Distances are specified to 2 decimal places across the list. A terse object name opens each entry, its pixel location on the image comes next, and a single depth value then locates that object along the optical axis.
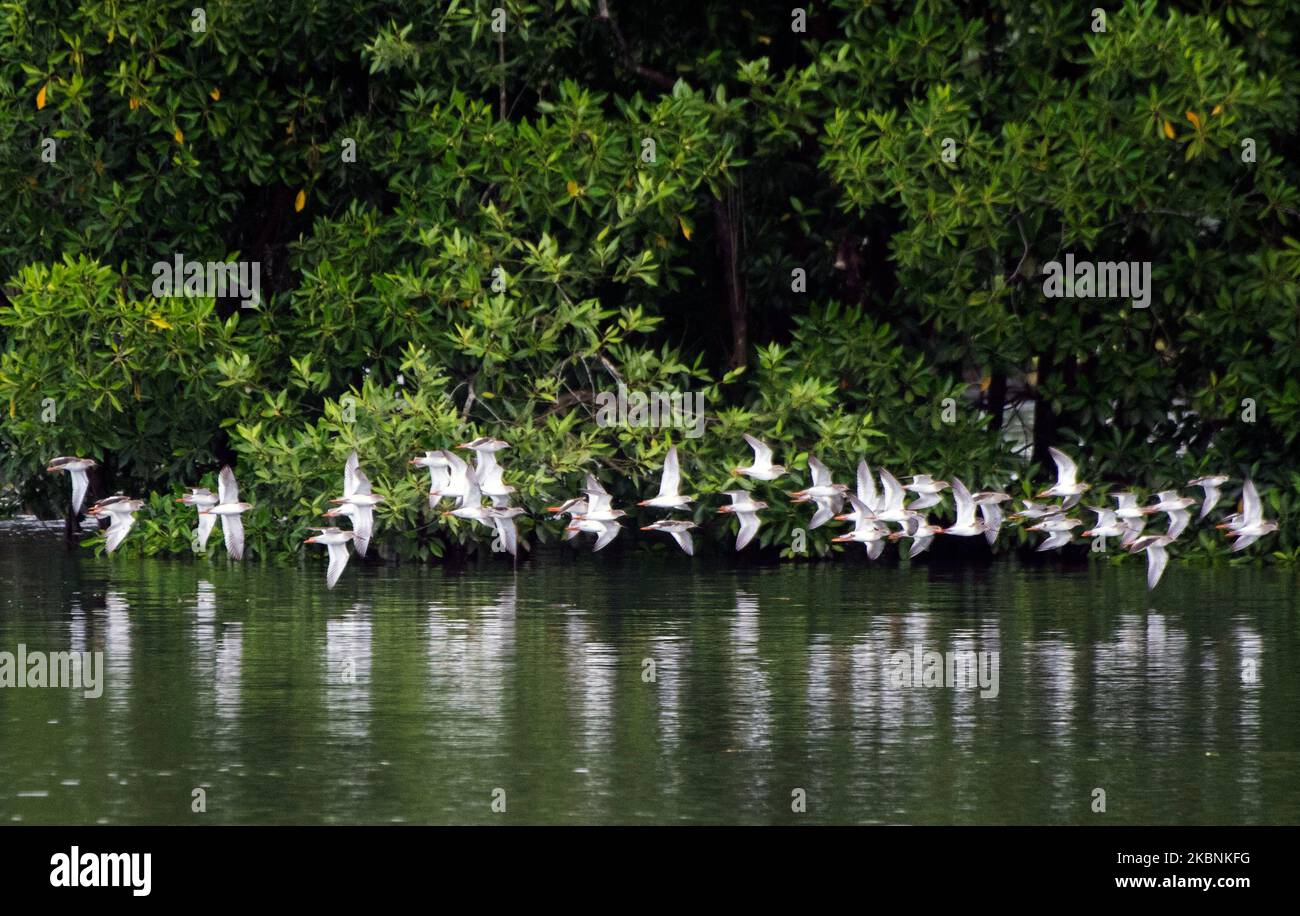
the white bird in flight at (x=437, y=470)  29.48
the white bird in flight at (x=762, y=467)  30.17
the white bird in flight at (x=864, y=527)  29.88
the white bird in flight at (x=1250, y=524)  29.61
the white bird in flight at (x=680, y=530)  30.83
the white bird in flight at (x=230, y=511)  30.84
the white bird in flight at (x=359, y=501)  29.42
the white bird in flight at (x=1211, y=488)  29.97
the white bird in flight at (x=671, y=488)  30.17
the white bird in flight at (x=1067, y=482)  30.80
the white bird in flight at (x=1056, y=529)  30.22
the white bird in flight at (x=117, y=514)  31.55
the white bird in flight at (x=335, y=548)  29.05
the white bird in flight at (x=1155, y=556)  28.86
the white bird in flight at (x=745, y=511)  30.34
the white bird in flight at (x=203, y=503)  30.69
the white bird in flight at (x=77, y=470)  31.43
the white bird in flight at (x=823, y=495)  30.27
